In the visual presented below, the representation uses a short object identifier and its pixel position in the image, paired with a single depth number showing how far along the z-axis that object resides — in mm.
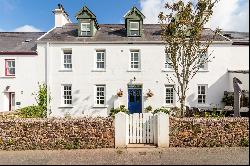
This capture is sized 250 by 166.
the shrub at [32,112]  9085
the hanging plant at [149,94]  11108
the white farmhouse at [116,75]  11282
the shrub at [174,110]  9768
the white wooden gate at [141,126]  5711
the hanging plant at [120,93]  11106
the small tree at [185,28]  7197
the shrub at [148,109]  11090
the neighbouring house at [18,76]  12110
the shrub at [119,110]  10462
